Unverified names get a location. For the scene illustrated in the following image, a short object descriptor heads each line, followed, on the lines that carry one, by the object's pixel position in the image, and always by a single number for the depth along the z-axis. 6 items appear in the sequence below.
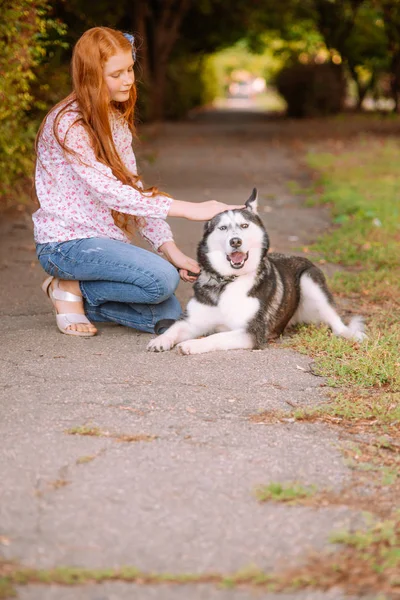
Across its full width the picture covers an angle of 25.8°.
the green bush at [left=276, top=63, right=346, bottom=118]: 33.34
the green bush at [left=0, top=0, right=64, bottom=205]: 8.28
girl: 5.41
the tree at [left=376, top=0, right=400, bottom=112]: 27.08
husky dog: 5.34
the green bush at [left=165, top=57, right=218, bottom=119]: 32.69
